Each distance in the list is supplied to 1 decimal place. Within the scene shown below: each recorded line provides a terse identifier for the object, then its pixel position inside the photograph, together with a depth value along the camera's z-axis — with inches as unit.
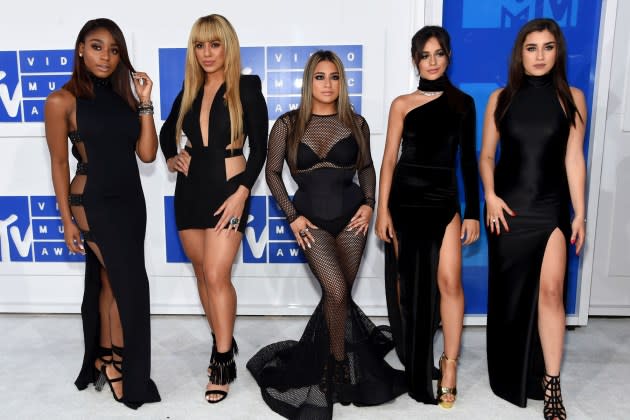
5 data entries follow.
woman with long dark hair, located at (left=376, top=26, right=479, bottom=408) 100.5
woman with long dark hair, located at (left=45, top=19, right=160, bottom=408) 95.6
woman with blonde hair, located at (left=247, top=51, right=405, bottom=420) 102.8
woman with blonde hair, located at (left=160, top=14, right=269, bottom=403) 102.4
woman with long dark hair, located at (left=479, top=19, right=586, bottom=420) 96.7
